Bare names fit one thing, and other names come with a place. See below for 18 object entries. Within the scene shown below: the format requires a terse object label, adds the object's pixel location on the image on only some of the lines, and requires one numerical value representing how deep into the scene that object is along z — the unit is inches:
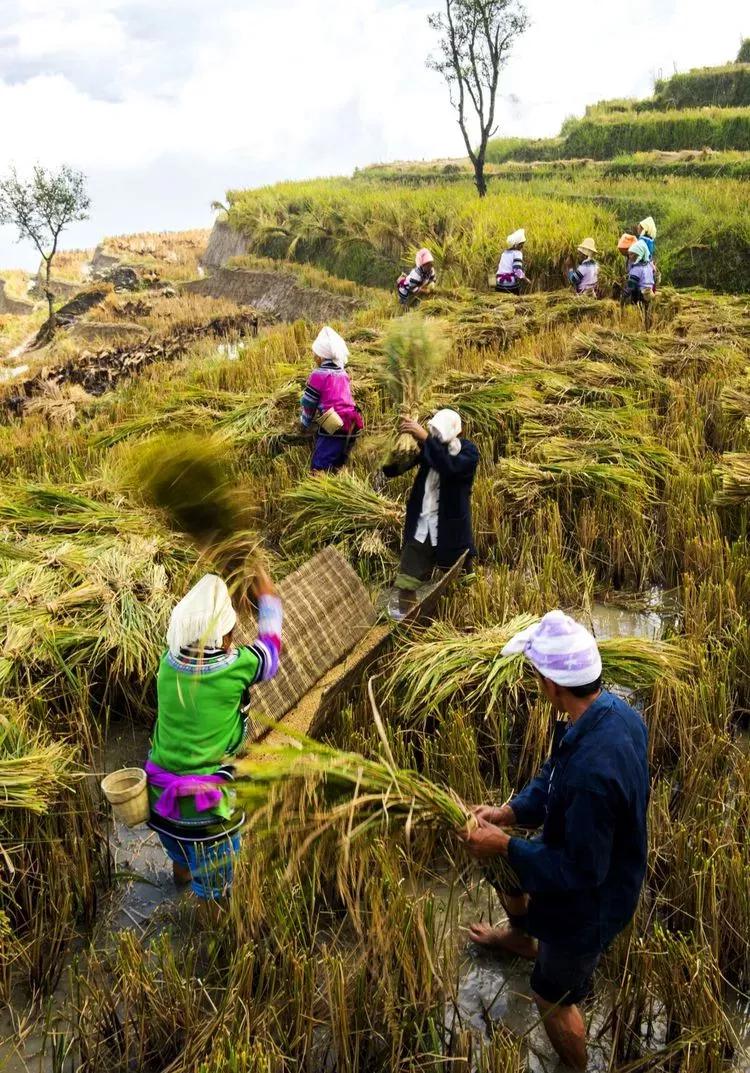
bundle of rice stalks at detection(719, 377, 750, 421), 230.4
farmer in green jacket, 93.4
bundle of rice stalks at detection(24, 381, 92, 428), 338.6
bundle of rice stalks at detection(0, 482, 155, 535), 180.3
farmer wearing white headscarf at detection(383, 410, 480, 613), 153.0
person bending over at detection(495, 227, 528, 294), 412.8
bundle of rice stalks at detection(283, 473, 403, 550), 191.9
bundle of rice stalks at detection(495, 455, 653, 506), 195.0
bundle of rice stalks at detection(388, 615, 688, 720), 127.5
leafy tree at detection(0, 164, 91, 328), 878.4
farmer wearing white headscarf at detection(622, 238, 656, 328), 379.6
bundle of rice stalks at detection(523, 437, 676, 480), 205.3
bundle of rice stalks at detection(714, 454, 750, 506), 181.0
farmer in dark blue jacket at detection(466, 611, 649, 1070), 71.8
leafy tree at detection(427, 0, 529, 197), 775.1
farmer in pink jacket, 209.3
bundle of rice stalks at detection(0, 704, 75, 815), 101.3
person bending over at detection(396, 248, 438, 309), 413.7
